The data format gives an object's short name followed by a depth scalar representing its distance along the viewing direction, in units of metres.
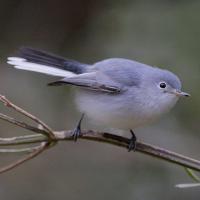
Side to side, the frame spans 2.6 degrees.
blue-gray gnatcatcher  2.72
